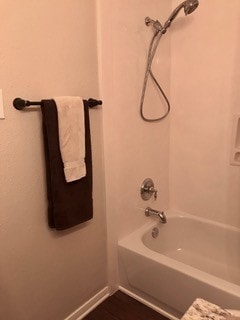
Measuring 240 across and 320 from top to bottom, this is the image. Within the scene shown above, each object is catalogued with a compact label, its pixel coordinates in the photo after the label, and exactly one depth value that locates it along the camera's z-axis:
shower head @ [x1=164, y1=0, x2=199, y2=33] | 1.66
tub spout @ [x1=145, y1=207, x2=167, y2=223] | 1.93
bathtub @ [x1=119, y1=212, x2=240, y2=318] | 1.42
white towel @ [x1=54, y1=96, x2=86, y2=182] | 1.28
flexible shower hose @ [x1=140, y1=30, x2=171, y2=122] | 1.83
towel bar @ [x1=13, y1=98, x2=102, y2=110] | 1.17
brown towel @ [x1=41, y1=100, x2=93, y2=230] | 1.26
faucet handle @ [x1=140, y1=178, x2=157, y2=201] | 1.97
